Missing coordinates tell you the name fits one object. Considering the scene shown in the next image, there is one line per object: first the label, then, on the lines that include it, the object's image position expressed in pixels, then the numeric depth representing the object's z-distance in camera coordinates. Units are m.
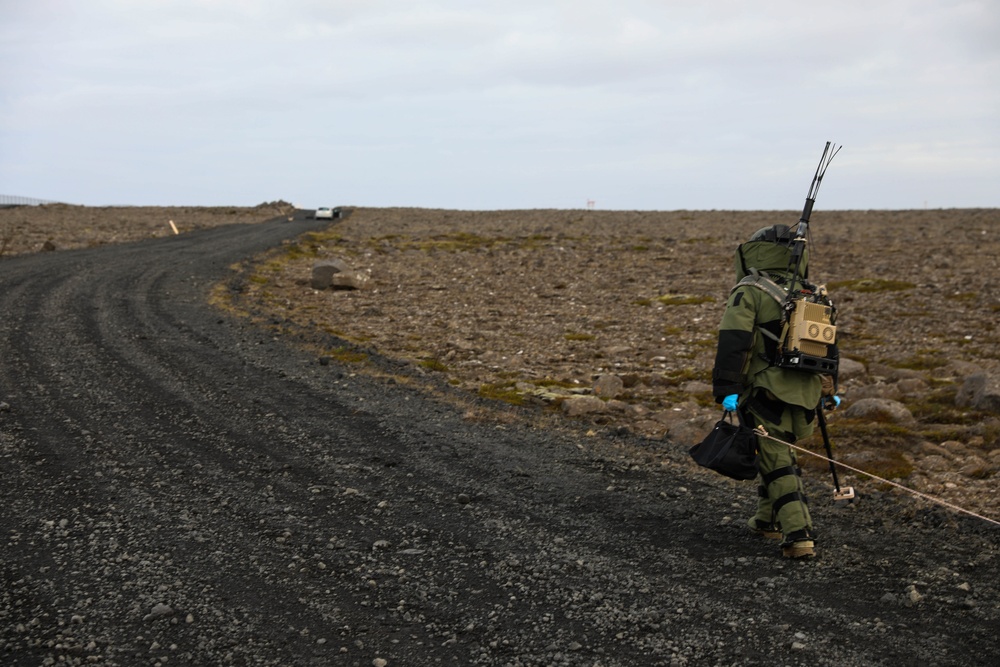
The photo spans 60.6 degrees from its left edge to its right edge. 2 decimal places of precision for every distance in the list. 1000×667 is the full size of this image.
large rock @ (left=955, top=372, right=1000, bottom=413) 12.16
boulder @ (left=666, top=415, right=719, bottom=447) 11.52
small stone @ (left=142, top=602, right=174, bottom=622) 5.82
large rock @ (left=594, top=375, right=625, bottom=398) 14.09
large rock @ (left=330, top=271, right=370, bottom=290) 25.62
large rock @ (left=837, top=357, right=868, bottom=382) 15.02
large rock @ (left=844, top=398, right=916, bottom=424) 12.14
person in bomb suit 7.21
